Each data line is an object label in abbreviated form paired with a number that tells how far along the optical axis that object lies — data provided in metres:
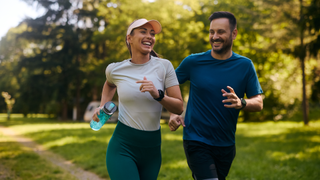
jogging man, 3.21
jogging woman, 2.94
